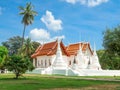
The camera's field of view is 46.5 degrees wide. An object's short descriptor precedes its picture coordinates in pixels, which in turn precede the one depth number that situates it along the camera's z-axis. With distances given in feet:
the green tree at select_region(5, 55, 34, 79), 64.60
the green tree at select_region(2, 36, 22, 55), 188.70
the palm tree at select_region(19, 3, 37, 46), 120.80
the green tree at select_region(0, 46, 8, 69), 117.55
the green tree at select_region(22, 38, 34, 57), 150.87
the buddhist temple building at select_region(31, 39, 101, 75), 105.99
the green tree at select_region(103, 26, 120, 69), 69.69
